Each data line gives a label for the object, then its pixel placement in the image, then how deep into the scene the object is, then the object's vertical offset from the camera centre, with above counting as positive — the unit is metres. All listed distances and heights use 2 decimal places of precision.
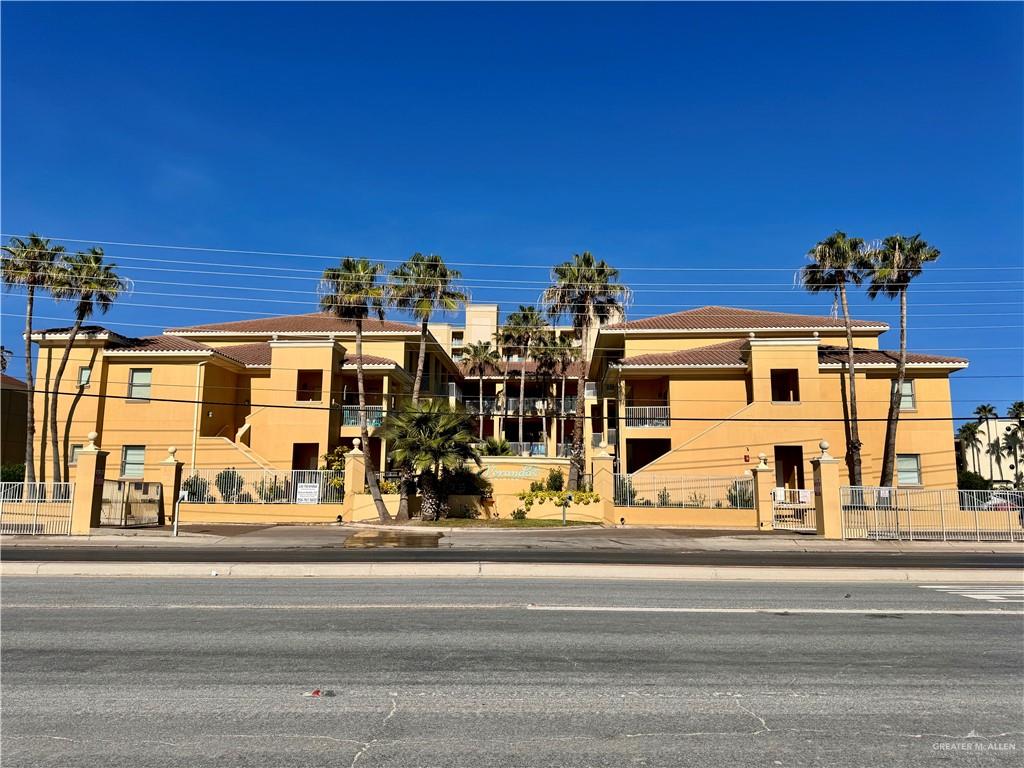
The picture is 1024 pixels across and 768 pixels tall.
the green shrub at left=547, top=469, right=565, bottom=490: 31.81 +0.13
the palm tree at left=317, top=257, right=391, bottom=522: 31.36 +8.02
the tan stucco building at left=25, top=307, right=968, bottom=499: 34.72 +3.90
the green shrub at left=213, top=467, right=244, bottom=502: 29.86 -0.14
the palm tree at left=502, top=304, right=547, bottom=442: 49.72 +10.26
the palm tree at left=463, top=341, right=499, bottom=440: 52.03 +8.82
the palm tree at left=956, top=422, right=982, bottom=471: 76.75 +5.23
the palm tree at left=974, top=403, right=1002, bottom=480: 74.43 +6.19
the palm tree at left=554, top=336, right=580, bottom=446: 47.59 +8.48
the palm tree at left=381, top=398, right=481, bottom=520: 28.33 +1.58
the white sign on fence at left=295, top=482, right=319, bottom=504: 29.98 -0.47
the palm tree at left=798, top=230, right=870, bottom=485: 33.75 +10.13
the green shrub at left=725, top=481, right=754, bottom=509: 28.81 -0.34
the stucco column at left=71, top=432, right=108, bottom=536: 24.09 -0.40
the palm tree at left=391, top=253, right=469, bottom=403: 32.75 +8.56
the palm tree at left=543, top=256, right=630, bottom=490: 36.53 +9.43
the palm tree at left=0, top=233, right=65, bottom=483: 32.44 +9.12
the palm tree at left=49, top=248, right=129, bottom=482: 32.72 +8.50
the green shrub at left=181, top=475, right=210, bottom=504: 29.95 -0.36
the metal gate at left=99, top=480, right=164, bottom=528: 26.30 -0.92
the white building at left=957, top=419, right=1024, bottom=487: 75.96 +3.42
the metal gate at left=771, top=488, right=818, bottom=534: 27.78 -0.87
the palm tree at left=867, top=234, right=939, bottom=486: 33.41 +9.74
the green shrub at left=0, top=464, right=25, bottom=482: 34.90 +0.19
